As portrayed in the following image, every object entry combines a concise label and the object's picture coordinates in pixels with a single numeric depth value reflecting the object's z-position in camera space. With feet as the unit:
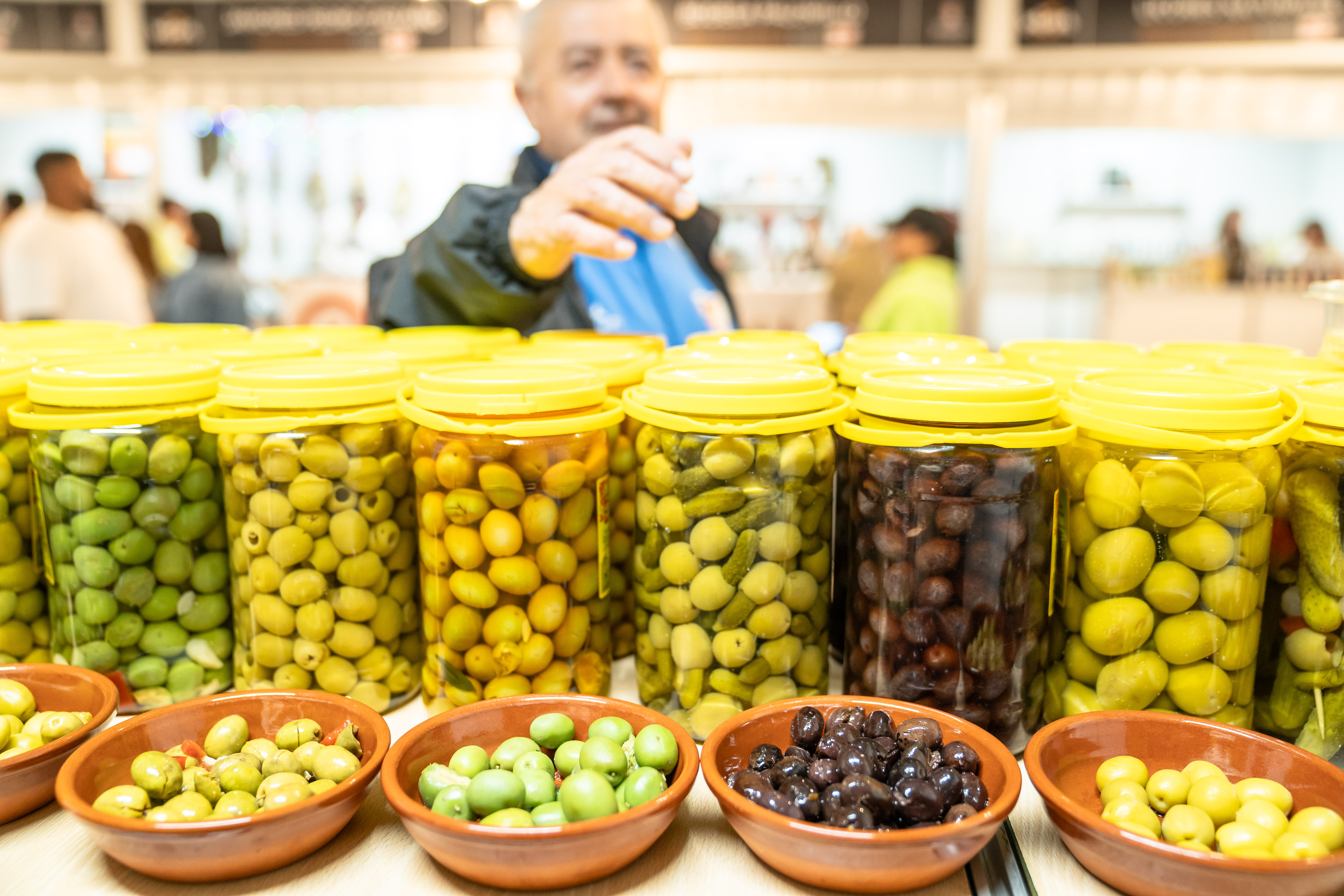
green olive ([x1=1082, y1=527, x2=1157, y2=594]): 2.95
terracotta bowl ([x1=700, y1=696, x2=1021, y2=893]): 2.33
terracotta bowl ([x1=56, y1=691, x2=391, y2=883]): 2.39
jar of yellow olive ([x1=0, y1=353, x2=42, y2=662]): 3.57
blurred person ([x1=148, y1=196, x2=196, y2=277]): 14.66
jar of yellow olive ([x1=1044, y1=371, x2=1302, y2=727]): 2.91
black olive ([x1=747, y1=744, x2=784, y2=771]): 2.71
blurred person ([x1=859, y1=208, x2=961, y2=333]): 12.02
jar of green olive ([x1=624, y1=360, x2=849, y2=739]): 3.11
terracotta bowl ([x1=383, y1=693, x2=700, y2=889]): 2.35
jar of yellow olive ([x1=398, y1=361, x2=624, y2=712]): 3.17
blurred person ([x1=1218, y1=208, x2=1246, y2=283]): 14.75
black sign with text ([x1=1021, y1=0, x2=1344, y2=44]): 12.66
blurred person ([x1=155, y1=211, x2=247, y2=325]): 13.01
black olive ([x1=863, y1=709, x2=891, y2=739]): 2.79
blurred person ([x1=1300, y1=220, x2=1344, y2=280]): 14.79
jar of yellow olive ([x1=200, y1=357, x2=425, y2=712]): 3.26
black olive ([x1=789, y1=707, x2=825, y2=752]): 2.79
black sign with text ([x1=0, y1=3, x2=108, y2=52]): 14.14
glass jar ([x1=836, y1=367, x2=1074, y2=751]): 2.98
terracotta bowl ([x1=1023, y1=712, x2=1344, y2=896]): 2.26
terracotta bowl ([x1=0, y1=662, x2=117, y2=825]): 2.71
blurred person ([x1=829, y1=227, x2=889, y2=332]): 13.98
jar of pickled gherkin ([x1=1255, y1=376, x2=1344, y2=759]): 3.00
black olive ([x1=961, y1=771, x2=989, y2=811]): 2.47
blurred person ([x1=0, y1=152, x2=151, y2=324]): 13.42
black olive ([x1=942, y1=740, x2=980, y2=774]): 2.62
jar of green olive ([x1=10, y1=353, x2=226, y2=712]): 3.31
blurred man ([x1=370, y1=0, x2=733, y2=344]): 4.98
